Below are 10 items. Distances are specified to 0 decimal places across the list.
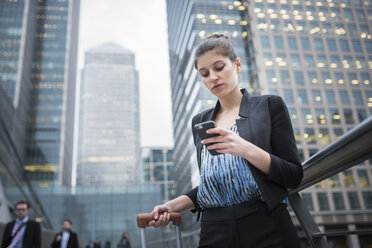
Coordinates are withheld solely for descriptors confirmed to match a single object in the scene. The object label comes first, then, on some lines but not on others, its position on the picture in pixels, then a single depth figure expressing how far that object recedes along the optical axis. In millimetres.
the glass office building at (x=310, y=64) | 43969
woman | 1219
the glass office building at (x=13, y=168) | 34594
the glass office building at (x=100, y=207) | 40094
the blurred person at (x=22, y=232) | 5711
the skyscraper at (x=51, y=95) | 59250
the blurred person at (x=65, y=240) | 8328
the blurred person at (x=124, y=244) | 13659
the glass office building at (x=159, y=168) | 119250
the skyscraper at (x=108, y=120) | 168125
